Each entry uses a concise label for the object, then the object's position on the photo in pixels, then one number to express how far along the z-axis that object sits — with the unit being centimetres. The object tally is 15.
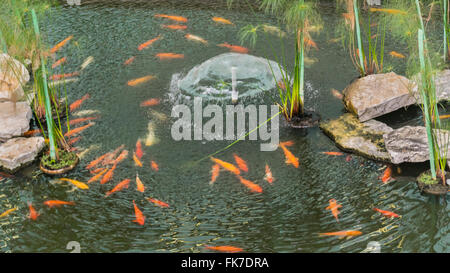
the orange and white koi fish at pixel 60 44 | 882
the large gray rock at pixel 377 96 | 716
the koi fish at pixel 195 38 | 914
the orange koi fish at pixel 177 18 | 983
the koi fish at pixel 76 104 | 750
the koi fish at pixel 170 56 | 871
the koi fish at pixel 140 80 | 801
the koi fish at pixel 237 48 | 879
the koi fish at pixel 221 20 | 973
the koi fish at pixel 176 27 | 955
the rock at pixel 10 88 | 746
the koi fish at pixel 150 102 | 755
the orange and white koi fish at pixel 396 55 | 846
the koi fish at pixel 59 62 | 843
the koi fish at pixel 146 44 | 895
